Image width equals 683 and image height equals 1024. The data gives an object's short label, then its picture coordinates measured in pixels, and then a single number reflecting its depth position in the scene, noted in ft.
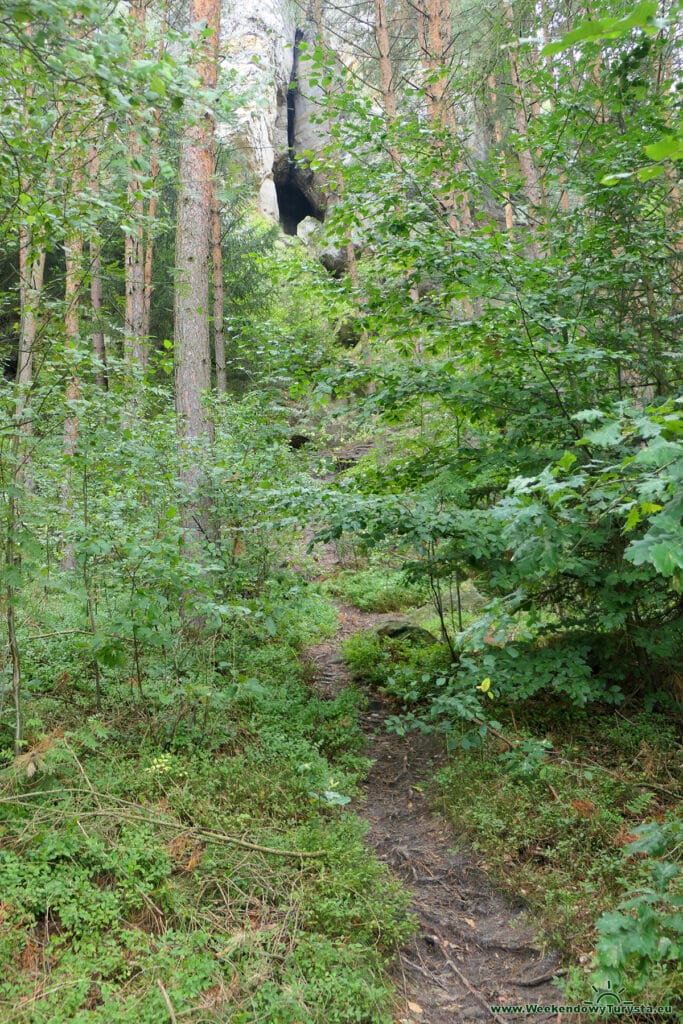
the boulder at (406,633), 25.90
